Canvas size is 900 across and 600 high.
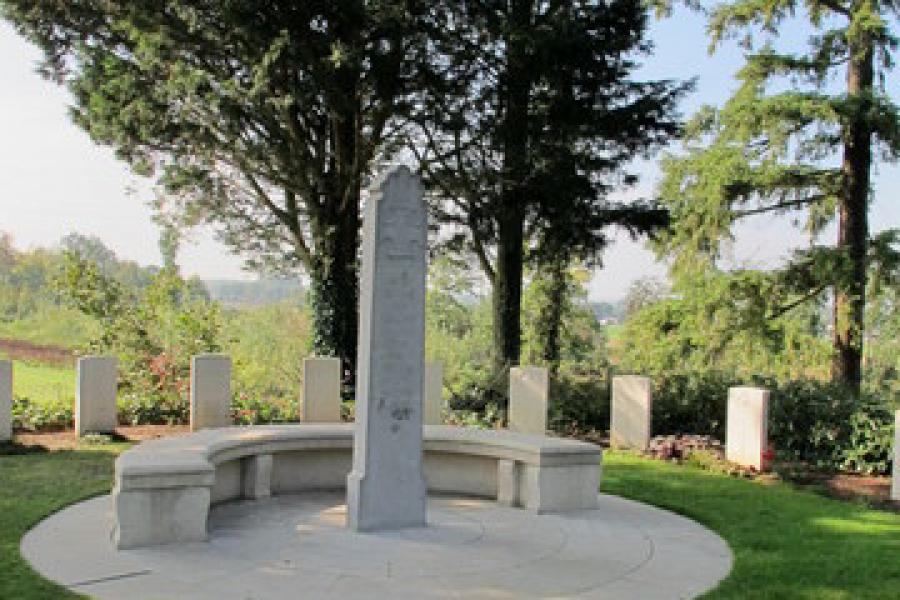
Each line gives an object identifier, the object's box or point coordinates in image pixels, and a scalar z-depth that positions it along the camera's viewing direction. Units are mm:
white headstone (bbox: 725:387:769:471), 10922
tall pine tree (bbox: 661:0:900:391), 15789
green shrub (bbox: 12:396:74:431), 12633
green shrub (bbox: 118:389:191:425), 13766
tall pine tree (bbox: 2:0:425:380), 14641
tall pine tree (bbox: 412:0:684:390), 15117
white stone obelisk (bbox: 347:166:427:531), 6621
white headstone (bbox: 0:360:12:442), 11031
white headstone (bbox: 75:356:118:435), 11711
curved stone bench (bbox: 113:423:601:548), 6160
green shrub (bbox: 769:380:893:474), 11438
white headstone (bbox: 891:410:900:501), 9492
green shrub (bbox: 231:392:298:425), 13422
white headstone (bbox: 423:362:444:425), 13469
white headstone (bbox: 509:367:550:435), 12984
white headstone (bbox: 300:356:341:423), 12938
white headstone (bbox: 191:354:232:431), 12086
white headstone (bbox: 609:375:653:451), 12398
